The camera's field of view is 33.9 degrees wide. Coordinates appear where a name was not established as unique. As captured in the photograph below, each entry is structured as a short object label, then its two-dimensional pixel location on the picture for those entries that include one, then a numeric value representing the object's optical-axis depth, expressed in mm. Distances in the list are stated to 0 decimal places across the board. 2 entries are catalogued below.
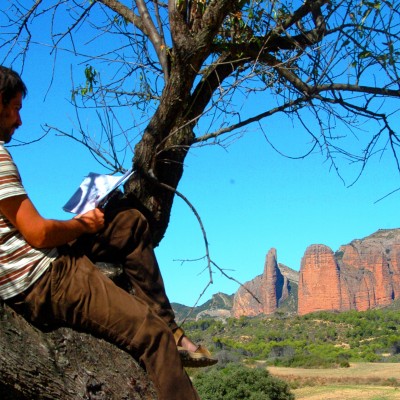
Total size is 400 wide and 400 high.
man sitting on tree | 2324
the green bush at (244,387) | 25969
